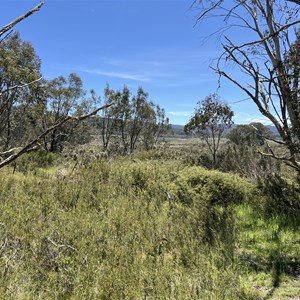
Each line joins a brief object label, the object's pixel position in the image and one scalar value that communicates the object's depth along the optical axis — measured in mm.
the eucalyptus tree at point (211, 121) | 25875
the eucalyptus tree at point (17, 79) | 18672
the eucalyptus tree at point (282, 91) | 4465
